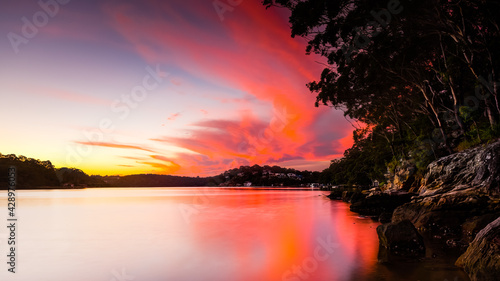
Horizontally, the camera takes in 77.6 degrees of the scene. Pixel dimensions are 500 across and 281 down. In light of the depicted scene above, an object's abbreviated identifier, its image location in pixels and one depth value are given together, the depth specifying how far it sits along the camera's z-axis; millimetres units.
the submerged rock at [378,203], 26594
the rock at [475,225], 11984
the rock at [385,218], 20478
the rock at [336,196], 57538
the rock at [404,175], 31320
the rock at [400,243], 9906
